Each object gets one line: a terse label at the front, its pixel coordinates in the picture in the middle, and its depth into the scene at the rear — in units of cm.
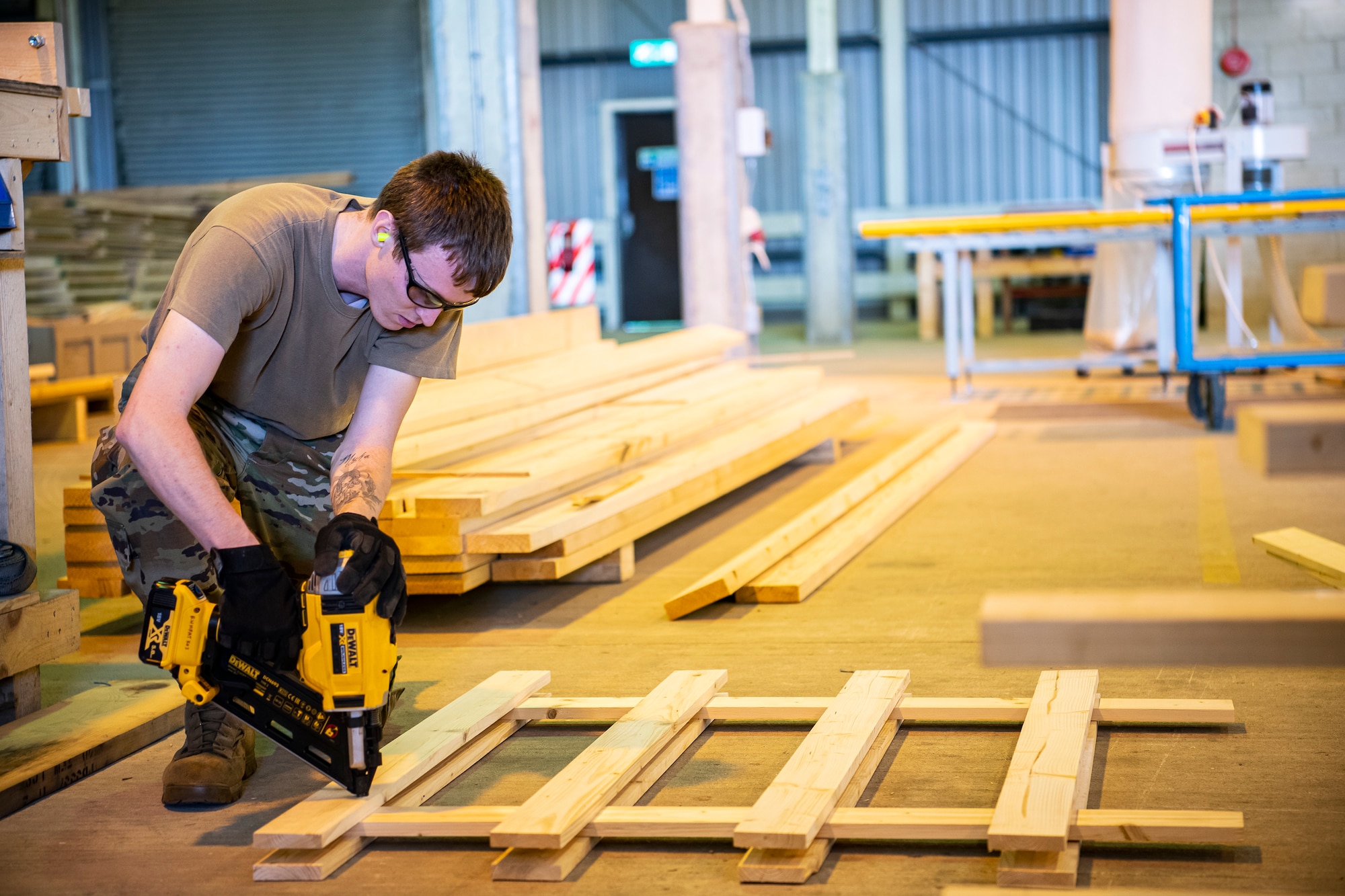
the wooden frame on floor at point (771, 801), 200
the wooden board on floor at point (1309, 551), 368
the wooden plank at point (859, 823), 200
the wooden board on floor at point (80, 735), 250
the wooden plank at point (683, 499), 378
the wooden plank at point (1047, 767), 195
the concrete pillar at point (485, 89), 681
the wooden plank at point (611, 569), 424
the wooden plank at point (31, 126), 265
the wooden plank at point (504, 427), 416
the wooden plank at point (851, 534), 390
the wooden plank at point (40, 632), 273
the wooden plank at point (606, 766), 205
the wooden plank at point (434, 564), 362
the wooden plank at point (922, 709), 264
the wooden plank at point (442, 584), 363
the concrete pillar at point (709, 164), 1016
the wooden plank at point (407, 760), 210
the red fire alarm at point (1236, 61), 1468
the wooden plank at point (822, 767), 201
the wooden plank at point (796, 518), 373
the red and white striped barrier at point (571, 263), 1708
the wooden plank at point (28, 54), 275
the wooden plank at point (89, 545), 407
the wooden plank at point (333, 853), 208
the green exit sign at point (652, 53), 1723
